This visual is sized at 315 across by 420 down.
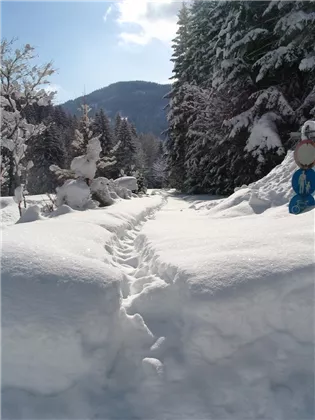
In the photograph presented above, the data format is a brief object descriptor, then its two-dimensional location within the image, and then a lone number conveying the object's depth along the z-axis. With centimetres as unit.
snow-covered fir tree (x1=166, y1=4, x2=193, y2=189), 2847
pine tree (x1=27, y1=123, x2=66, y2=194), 4000
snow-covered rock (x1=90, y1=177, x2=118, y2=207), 1271
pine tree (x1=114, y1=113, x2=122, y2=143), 4704
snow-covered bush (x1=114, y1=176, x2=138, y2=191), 2132
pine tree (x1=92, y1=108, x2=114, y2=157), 3972
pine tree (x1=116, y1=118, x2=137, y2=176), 4184
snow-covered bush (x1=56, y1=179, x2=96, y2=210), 1090
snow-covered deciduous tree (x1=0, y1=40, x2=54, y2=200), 1475
